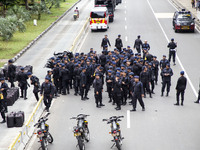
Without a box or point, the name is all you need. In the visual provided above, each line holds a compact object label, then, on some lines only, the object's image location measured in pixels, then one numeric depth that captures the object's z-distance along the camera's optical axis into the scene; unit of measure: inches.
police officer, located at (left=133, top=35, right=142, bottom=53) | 1083.9
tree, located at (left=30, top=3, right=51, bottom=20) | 1861.5
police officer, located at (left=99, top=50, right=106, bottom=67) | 918.4
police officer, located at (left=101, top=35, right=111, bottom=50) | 1120.2
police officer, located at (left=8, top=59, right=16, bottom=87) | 854.5
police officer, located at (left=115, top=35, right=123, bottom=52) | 1110.4
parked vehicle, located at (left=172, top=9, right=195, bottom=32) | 1456.7
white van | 1526.8
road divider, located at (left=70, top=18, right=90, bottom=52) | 1253.4
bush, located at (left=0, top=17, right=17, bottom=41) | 1324.9
